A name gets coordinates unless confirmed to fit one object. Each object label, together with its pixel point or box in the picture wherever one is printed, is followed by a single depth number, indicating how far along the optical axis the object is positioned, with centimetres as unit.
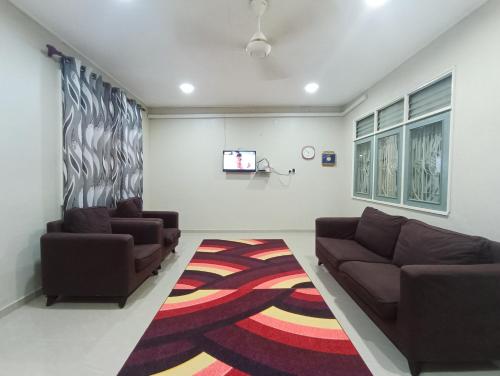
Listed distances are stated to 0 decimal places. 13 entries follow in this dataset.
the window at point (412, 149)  248
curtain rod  245
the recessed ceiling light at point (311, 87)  386
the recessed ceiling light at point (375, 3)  203
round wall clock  514
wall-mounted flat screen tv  504
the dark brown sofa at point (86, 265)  217
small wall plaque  513
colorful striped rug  152
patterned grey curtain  266
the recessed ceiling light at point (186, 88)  385
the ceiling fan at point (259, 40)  204
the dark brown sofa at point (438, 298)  141
